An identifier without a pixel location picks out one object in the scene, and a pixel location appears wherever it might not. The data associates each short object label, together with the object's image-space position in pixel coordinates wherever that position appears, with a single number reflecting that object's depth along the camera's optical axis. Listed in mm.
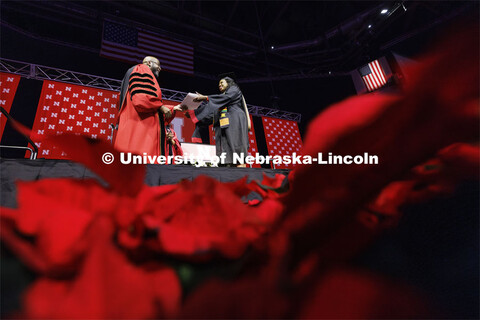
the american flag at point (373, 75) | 4496
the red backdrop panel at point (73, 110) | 3508
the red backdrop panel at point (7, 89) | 3221
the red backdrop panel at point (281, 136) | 5247
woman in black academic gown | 2254
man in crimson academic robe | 1608
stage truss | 3549
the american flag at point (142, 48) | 3698
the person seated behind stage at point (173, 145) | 3319
